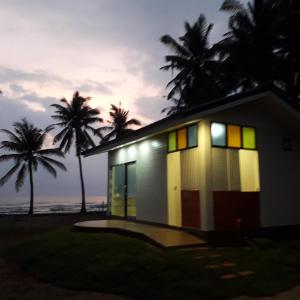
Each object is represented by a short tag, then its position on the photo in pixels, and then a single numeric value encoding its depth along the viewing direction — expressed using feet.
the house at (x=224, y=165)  32.07
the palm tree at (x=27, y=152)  104.78
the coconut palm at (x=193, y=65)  90.12
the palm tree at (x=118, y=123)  115.60
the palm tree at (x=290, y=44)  70.28
